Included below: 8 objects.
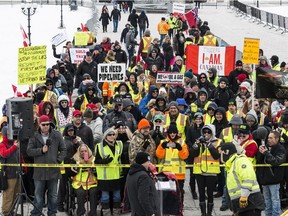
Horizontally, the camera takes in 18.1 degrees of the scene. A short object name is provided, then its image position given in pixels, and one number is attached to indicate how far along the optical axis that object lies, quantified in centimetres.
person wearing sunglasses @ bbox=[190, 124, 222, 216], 1502
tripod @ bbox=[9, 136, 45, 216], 1381
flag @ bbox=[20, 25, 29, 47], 1795
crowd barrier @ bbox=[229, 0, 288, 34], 4755
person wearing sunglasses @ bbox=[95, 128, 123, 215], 1500
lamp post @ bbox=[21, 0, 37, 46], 3262
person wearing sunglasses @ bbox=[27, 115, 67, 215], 1456
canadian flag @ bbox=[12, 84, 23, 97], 1844
